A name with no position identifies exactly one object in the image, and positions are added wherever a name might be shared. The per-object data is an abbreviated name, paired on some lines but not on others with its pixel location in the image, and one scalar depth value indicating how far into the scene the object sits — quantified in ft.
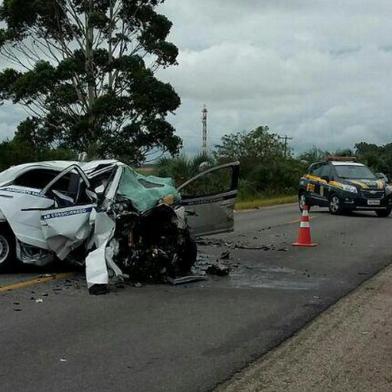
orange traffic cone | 42.81
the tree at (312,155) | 150.61
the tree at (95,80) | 98.53
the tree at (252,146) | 162.81
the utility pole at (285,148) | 158.63
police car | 67.72
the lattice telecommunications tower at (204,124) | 199.48
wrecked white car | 28.50
